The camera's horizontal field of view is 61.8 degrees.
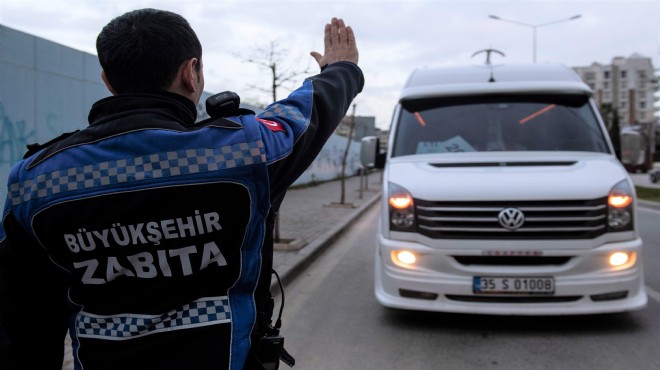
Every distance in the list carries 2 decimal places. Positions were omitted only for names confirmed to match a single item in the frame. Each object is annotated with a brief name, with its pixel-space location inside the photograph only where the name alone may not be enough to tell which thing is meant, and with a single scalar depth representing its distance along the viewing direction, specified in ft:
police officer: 3.99
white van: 13.60
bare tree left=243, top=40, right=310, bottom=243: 28.66
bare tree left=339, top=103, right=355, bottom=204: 66.59
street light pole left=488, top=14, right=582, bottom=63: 97.38
